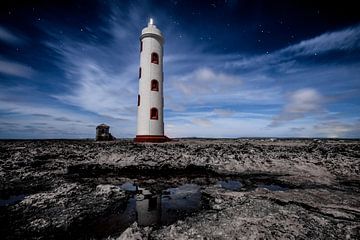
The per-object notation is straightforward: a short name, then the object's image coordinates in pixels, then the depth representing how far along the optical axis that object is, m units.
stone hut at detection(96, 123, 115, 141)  19.81
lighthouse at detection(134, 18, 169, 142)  15.80
